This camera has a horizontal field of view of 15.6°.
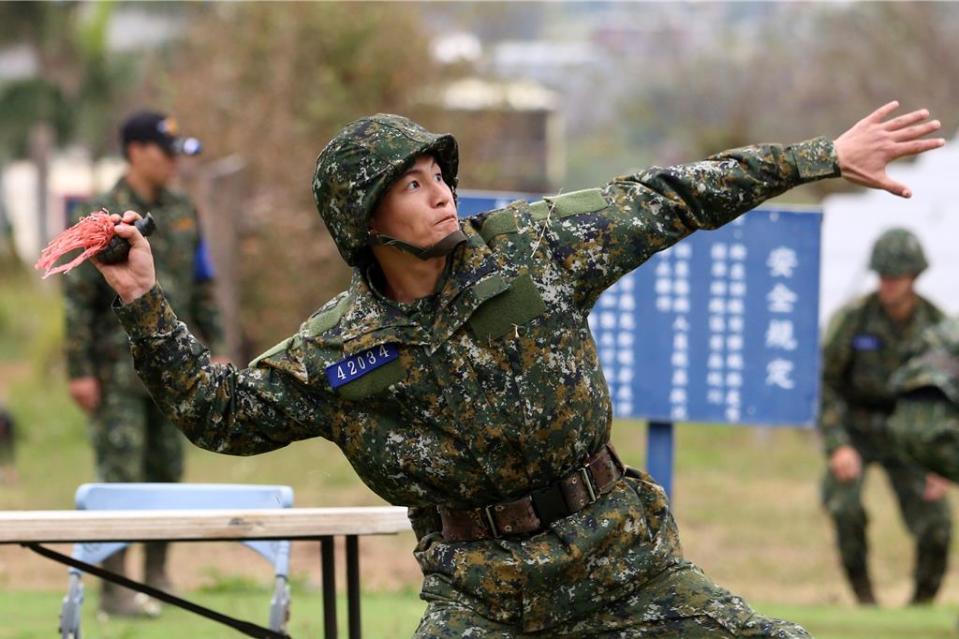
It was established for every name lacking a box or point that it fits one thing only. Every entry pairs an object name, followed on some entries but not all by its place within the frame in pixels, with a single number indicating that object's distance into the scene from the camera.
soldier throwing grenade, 8.73
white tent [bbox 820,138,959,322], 35.41
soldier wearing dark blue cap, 16.51
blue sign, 15.56
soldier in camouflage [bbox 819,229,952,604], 20.30
